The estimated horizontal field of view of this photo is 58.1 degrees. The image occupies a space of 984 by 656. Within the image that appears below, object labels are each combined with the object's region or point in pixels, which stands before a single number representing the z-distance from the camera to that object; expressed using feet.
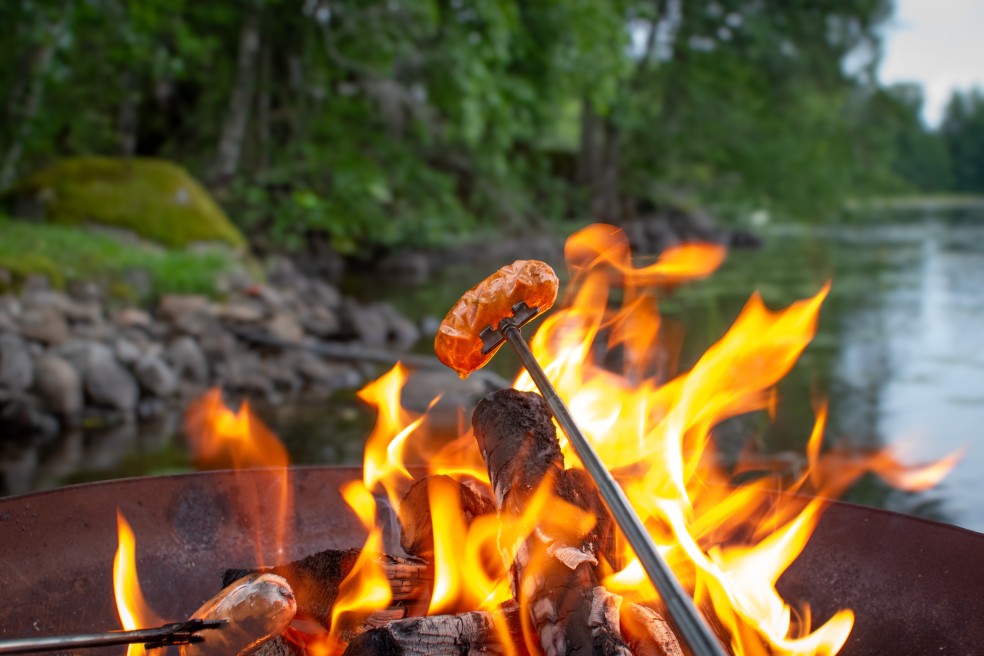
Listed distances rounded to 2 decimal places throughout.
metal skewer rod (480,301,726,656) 3.24
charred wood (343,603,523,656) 4.45
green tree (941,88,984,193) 179.32
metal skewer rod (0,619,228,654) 4.05
